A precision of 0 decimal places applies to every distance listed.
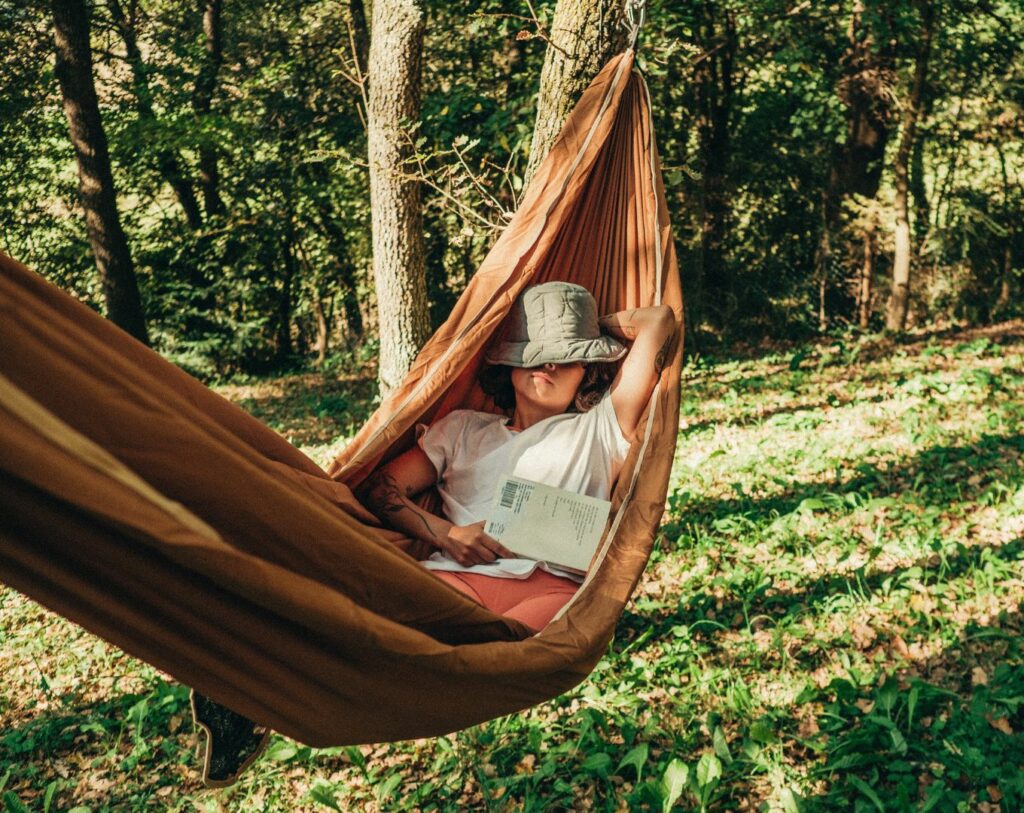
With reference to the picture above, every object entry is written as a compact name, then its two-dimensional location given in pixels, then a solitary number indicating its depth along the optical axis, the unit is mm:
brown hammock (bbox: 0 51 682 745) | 962
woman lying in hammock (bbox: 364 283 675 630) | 2100
